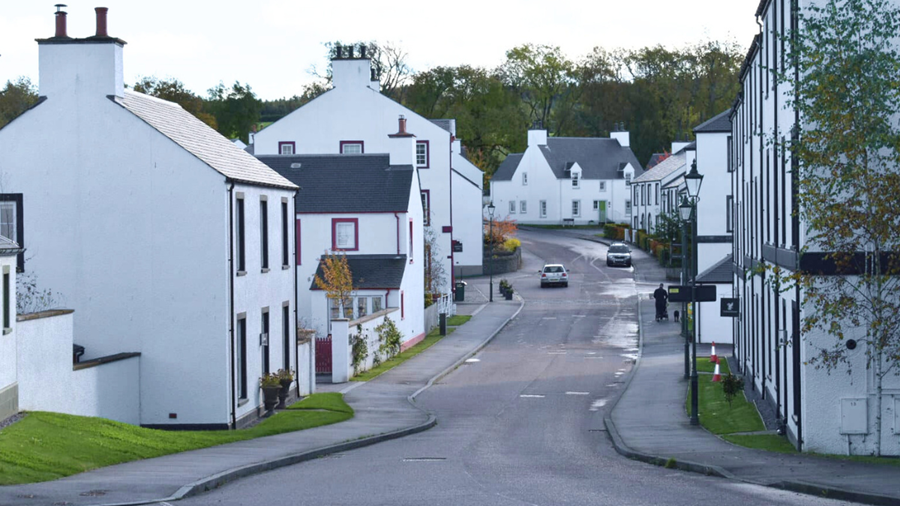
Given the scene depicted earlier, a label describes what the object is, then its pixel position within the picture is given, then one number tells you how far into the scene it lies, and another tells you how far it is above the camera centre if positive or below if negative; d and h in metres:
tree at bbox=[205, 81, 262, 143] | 109.94 +14.22
